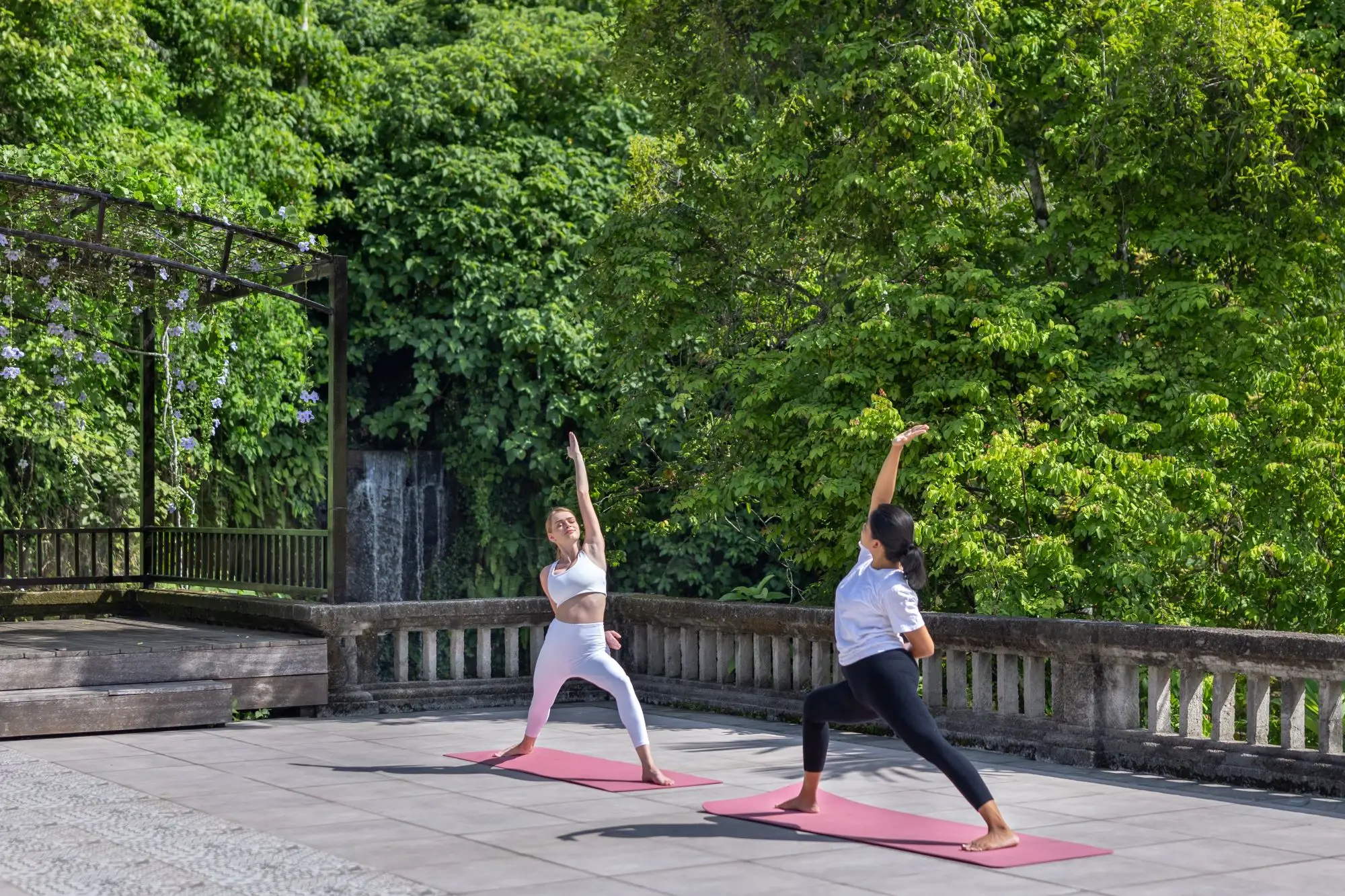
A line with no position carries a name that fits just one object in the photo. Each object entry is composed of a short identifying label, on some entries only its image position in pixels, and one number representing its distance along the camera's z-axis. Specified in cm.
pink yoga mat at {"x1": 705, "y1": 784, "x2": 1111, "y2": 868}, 719
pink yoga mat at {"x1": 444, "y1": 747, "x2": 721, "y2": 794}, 939
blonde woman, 971
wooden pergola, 1369
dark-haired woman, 738
